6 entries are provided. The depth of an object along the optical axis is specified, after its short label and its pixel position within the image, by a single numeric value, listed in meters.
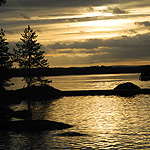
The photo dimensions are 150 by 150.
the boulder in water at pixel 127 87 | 65.69
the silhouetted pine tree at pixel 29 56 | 71.50
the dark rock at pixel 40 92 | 59.91
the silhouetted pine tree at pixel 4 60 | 62.43
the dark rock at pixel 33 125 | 27.92
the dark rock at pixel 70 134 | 25.72
